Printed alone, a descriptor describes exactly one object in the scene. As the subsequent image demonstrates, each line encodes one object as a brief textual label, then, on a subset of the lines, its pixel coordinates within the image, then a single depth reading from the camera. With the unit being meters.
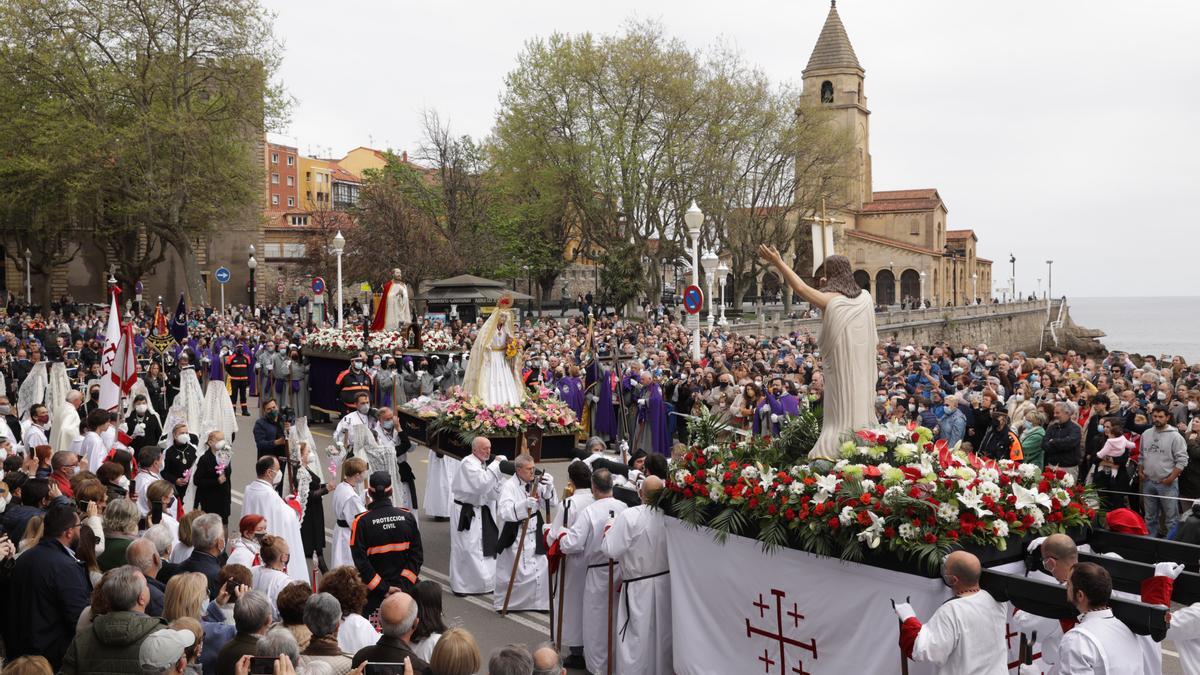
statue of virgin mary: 14.86
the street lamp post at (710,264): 24.42
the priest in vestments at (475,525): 10.43
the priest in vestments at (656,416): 18.66
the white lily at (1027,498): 6.49
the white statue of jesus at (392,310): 23.25
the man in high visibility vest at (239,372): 24.59
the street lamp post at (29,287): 54.37
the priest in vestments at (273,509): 9.03
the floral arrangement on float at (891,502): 6.35
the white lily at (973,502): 6.33
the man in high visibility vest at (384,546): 7.89
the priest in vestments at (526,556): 9.91
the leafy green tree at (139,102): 45.03
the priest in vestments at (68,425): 13.49
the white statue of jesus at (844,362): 7.54
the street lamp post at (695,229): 21.45
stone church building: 90.88
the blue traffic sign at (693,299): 20.41
